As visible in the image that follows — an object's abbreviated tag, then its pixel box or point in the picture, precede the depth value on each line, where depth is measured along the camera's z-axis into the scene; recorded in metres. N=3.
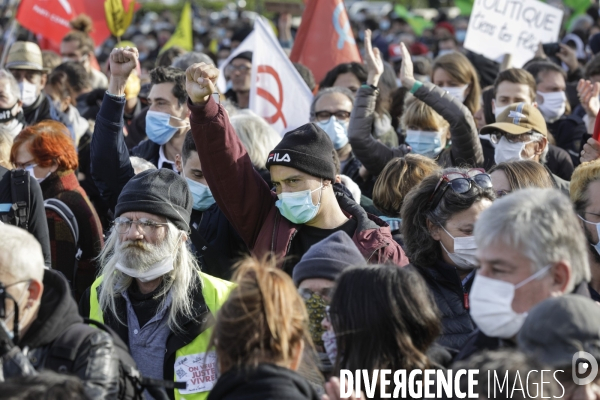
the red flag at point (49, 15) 11.68
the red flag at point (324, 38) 9.13
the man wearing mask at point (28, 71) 8.39
